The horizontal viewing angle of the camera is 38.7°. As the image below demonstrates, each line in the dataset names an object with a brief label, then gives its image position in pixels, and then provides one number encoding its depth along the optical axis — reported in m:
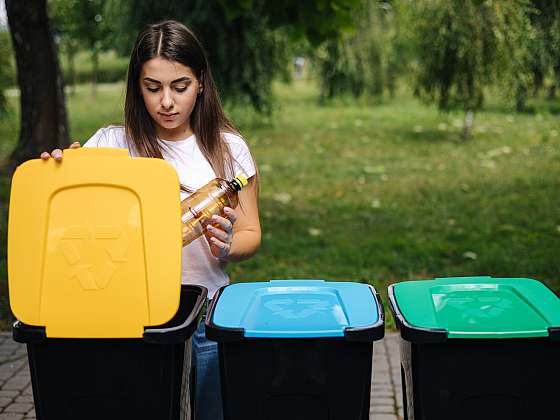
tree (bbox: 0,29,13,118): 13.48
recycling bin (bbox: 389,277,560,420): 2.01
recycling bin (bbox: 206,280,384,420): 2.01
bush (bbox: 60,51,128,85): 31.01
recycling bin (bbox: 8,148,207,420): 2.00
